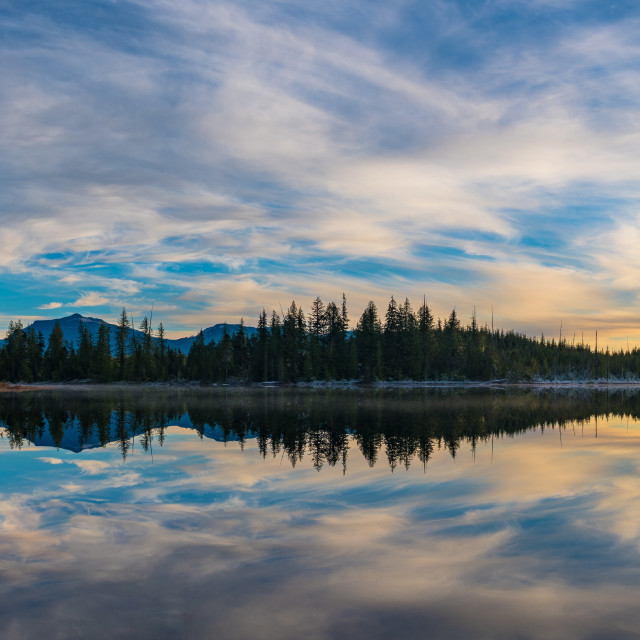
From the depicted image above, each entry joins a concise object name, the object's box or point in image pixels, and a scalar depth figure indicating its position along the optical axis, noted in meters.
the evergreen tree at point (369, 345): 129.38
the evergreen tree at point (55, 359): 141.12
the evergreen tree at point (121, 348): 140.39
